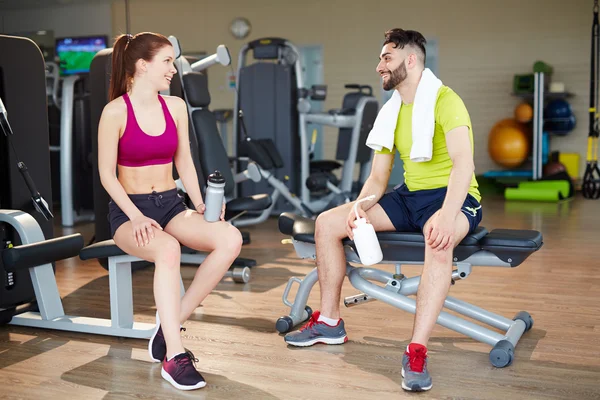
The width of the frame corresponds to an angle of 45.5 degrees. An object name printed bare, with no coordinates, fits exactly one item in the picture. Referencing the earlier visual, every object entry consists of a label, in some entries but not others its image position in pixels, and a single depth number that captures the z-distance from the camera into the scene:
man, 2.24
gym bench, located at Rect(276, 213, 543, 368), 2.37
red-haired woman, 2.29
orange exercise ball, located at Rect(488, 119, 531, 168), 8.42
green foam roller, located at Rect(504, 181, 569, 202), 7.46
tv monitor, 10.47
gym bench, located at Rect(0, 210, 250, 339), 2.59
